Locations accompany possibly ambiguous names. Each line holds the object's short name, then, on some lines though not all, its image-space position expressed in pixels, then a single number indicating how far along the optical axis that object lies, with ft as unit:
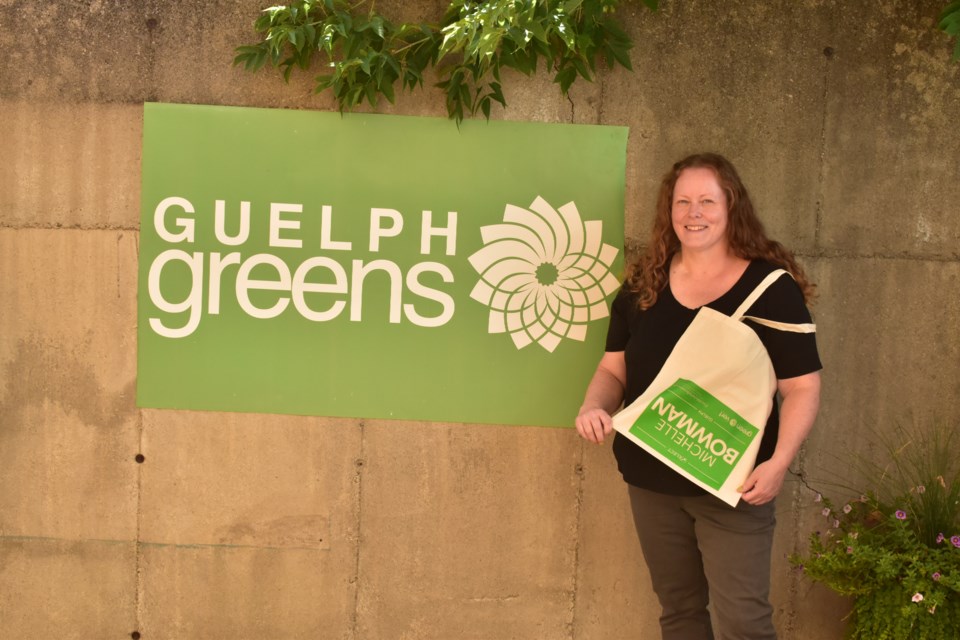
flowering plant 8.30
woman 7.61
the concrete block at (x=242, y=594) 10.29
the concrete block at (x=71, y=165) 9.97
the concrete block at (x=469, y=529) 10.14
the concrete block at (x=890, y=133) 9.67
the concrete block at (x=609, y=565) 10.14
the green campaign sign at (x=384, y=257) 9.84
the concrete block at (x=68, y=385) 10.11
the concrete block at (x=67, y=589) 10.35
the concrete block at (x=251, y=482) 10.17
